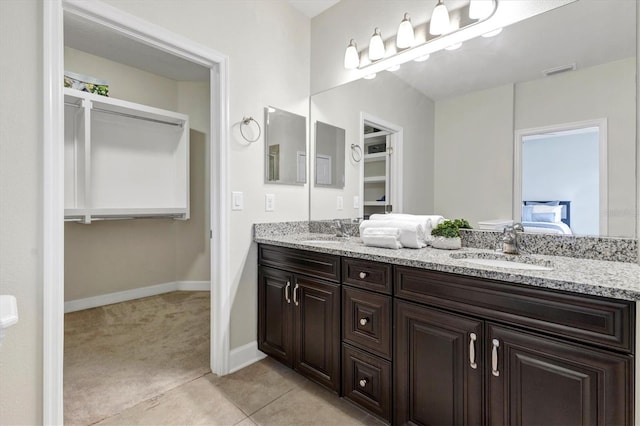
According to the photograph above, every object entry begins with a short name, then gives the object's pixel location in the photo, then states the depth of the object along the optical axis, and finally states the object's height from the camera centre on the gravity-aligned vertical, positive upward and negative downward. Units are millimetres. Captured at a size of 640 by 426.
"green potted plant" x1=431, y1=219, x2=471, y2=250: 1734 -142
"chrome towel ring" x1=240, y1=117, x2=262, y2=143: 2180 +616
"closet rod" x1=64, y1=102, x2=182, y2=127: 2979 +1017
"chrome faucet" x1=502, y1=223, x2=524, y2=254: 1594 -143
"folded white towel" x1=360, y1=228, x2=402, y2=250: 1713 -151
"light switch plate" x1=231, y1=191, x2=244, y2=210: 2133 +68
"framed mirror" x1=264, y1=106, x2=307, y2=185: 2352 +500
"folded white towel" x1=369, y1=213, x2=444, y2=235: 1853 -49
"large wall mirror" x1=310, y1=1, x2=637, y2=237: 1404 +555
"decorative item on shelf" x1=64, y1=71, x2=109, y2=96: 2895 +1216
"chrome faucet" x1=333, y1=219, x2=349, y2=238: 2381 -144
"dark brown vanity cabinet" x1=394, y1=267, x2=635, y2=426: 947 -513
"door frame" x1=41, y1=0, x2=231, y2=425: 1411 +133
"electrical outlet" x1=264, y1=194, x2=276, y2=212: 2339 +63
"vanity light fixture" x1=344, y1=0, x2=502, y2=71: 1767 +1067
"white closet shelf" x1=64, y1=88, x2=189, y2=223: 3010 +550
